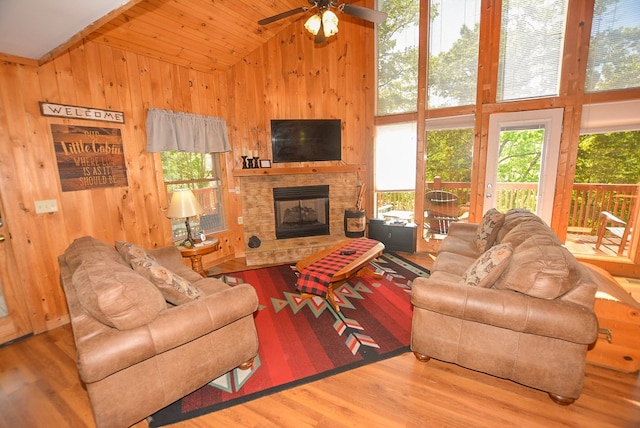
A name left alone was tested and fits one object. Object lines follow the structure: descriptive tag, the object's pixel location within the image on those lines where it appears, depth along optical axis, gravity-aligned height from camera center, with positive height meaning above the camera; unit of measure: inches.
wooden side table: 128.9 -36.8
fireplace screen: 188.1 -28.8
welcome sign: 103.5 +25.8
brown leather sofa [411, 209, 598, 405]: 65.0 -38.1
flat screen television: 182.4 +19.4
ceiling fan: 99.9 +58.3
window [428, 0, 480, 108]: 157.3 +65.2
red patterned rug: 74.9 -58.8
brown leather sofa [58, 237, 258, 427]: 57.6 -35.8
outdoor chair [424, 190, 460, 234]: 175.0 -29.0
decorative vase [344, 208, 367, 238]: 187.0 -37.0
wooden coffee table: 112.7 -41.9
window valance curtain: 135.0 +21.6
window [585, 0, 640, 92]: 128.1 +52.5
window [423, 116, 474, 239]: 167.5 -4.5
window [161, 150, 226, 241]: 150.3 -5.2
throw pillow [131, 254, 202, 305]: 72.4 -28.5
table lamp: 123.0 -14.1
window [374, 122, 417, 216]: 185.0 +3.1
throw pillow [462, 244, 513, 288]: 74.9 -28.6
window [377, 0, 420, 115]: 175.5 +70.8
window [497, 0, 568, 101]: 140.6 +59.0
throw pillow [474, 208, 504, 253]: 116.1 -29.2
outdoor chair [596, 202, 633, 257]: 143.8 -37.4
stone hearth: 171.5 -28.1
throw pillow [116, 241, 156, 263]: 80.5 -22.9
